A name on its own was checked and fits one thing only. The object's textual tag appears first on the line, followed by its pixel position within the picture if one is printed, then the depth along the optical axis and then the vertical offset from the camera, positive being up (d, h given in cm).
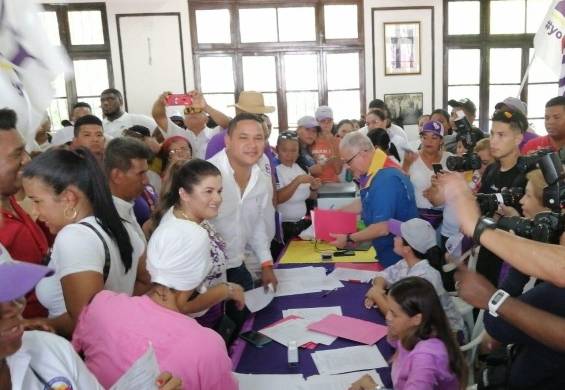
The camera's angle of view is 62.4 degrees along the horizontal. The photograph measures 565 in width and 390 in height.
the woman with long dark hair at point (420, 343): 148 -78
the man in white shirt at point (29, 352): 81 -46
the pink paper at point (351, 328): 183 -88
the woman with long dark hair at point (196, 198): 181 -31
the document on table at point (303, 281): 234 -88
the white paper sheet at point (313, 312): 204 -88
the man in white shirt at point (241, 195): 238 -41
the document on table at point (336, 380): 153 -89
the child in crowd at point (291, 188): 356 -58
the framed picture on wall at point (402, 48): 721 +90
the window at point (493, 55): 734 +76
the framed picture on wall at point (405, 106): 740 +1
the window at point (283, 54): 707 +91
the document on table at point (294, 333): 183 -88
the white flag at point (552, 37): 308 +41
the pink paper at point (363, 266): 264 -89
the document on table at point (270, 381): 154 -89
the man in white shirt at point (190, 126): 411 -7
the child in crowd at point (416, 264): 209 -74
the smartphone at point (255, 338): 182 -88
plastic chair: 197 -103
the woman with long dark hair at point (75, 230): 132 -32
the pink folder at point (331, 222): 279 -66
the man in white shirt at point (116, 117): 457 +3
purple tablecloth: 166 -89
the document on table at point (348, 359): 163 -89
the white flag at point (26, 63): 129 +18
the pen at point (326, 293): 226 -88
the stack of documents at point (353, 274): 245 -87
